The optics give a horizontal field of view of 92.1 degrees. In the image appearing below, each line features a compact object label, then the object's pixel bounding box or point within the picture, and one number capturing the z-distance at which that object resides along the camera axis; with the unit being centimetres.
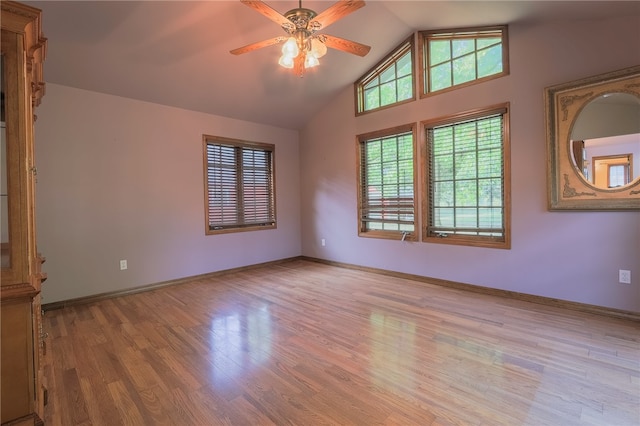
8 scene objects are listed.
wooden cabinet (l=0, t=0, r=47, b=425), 138
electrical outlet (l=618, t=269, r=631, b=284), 283
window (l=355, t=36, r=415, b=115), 434
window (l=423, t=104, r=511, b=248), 359
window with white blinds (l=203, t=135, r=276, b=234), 478
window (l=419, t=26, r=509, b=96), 355
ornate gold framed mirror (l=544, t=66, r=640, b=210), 276
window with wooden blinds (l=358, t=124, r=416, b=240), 440
